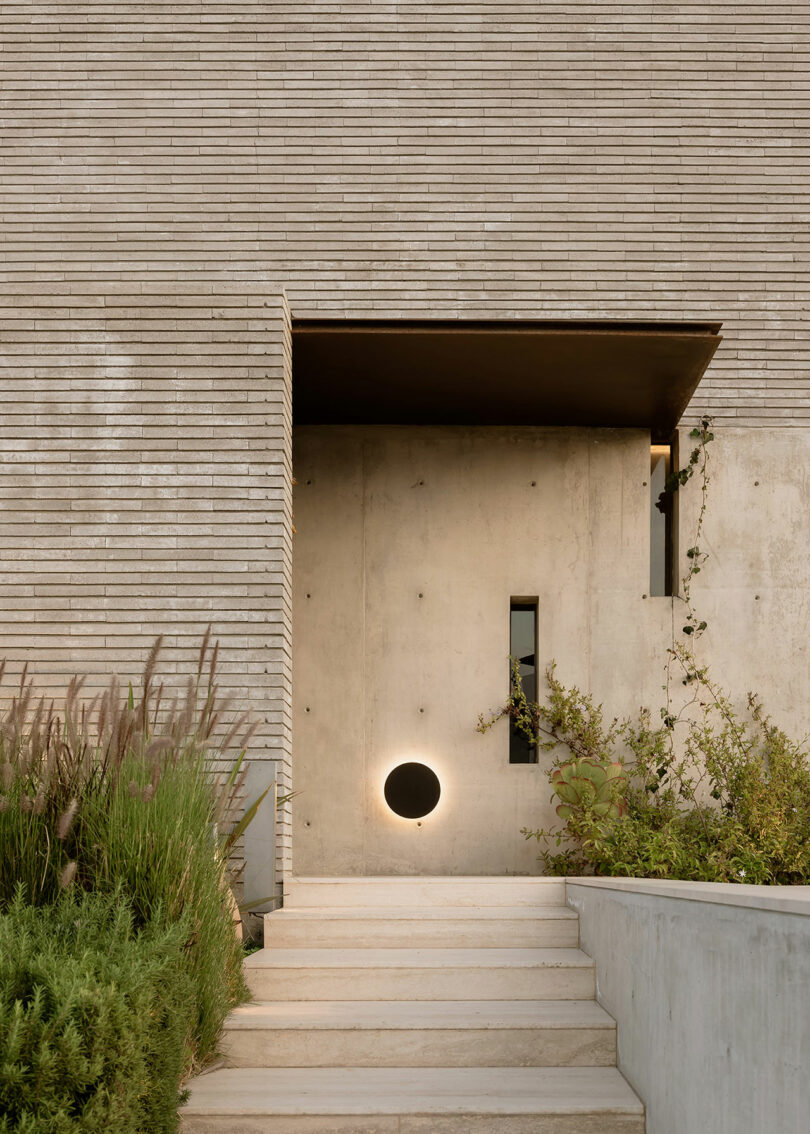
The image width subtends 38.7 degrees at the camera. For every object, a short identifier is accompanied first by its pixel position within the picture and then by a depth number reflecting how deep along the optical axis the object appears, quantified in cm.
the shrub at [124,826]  349
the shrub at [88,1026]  248
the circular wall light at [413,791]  705
